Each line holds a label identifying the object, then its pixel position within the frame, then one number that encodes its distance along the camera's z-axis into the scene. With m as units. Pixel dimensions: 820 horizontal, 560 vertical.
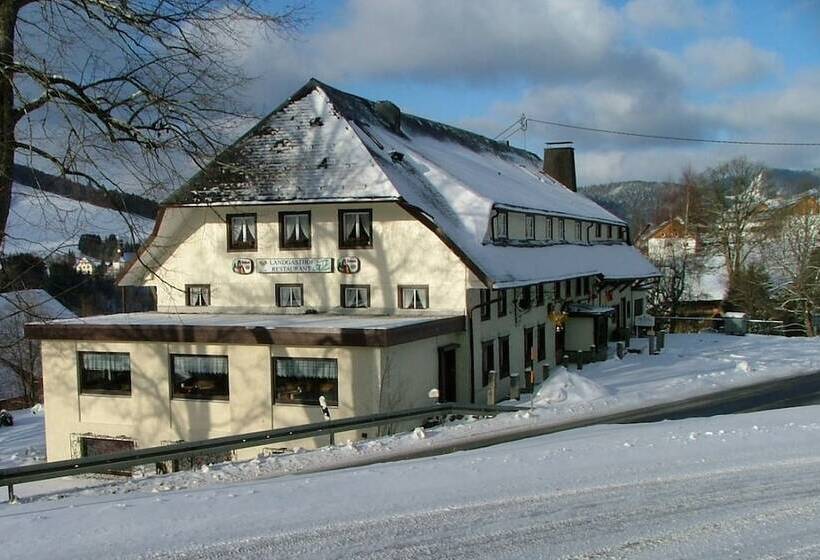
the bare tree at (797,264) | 43.44
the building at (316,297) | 19.41
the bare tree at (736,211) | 55.65
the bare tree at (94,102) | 9.36
